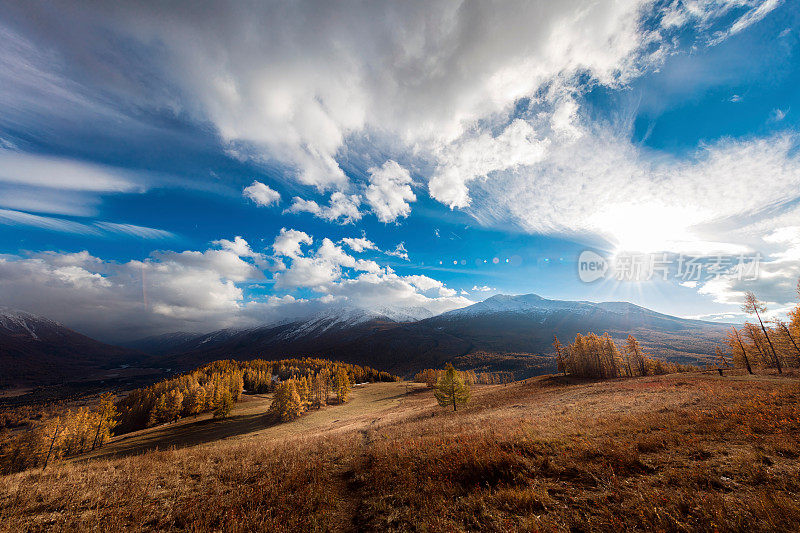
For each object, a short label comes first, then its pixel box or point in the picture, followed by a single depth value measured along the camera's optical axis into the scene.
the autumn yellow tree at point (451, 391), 38.03
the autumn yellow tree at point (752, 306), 39.16
